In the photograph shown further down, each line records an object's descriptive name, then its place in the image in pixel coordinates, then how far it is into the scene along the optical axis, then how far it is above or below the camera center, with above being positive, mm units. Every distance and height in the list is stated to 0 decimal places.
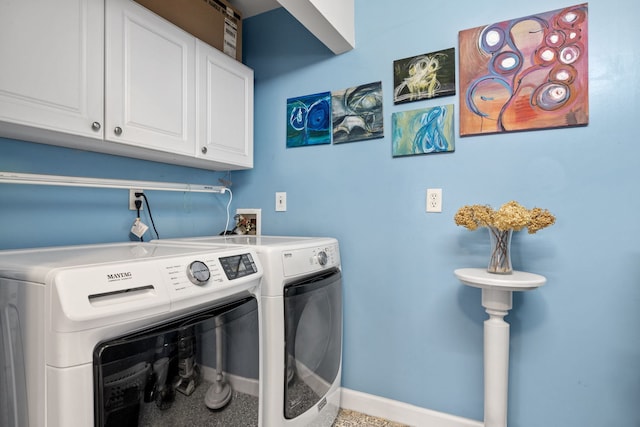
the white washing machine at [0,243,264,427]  714 -314
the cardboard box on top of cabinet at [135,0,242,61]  1640 +1015
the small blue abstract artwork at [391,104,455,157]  1681 +408
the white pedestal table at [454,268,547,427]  1390 -575
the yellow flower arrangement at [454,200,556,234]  1318 -27
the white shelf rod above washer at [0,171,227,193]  1241 +123
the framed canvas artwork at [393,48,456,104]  1682 +688
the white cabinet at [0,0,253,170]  1117 +505
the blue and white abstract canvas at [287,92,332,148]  2018 +554
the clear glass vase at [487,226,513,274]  1409 -175
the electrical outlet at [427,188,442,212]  1698 +57
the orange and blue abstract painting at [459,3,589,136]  1451 +621
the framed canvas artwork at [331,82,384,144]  1864 +553
